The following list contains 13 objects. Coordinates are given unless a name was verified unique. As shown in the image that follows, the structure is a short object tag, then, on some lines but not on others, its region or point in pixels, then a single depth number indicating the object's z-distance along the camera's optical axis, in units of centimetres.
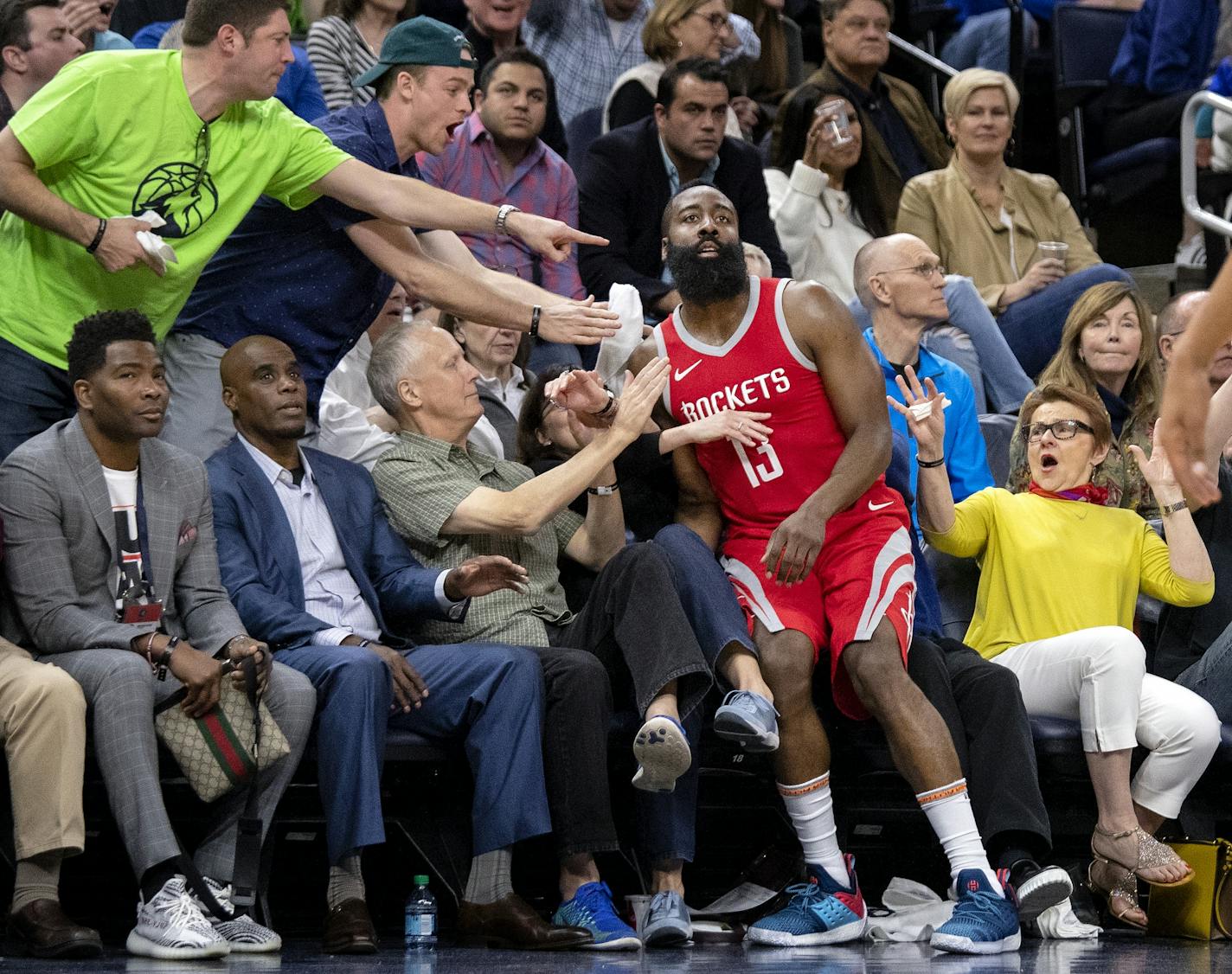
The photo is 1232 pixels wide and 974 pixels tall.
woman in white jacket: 1439
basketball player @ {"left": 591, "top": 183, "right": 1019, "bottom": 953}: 878
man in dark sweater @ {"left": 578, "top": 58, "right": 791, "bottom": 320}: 1338
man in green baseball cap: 974
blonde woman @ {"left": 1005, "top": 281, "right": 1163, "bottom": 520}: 1182
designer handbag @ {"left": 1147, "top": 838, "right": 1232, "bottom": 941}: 899
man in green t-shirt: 909
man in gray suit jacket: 806
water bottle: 862
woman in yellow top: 937
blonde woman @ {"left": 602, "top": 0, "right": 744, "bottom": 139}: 1455
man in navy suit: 848
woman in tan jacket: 1429
